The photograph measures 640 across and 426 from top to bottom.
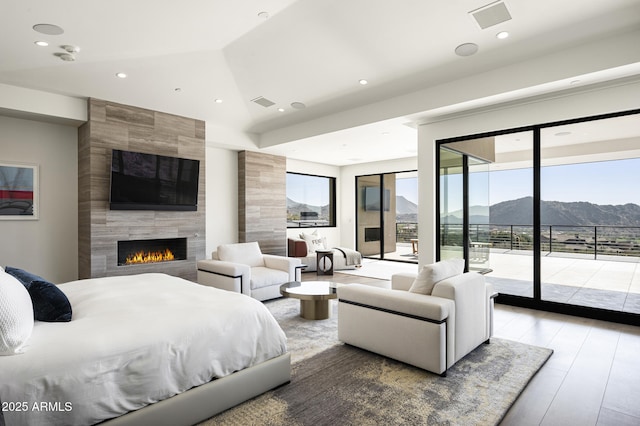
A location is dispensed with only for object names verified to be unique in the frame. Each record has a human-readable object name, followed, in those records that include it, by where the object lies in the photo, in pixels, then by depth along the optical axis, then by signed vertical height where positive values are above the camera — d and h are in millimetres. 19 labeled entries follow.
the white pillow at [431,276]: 2965 -518
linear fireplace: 5602 -568
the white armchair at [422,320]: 2682 -873
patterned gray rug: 2160 -1233
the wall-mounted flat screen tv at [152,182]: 5242 +555
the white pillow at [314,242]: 8219 -632
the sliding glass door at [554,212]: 4207 +37
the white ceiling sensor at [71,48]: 3947 +1917
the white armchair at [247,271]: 4676 -799
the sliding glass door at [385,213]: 9961 +82
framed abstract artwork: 4898 +365
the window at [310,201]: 9241 +432
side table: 7473 -989
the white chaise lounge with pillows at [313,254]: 7828 -872
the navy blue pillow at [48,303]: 2105 -520
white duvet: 1589 -728
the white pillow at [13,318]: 1643 -501
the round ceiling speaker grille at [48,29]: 3560 +1934
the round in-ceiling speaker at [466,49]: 3877 +1870
